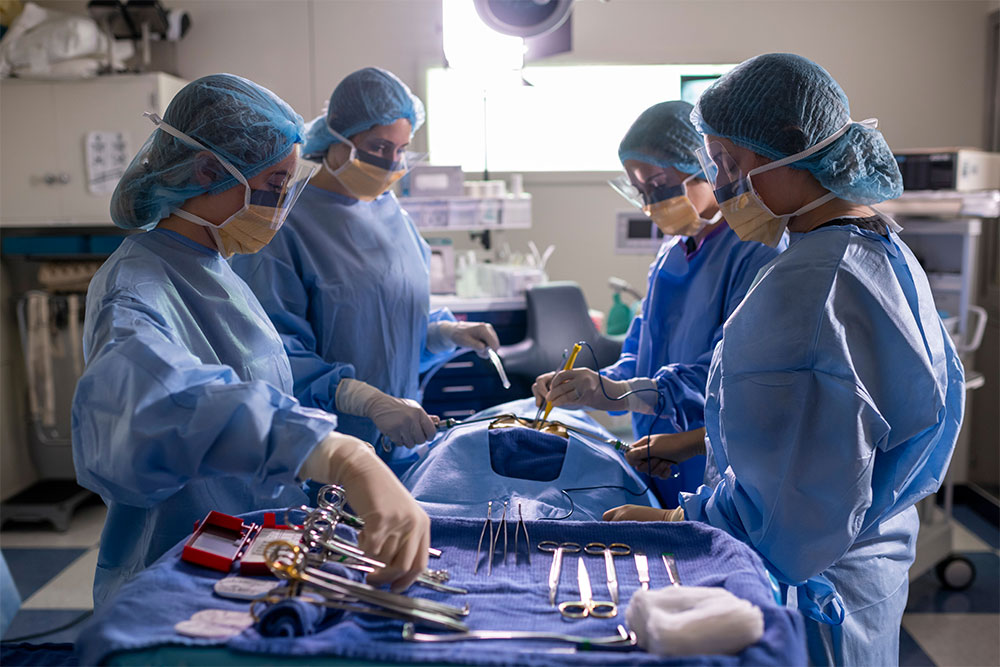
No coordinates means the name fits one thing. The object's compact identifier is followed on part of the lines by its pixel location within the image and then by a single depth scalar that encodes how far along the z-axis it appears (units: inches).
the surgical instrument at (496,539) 43.2
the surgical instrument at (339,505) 45.0
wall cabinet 143.8
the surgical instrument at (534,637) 34.9
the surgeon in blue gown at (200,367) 38.9
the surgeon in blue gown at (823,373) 45.6
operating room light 132.3
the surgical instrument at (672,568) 41.2
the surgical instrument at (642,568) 41.2
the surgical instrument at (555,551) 41.2
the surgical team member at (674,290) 68.2
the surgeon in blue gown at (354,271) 73.2
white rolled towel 33.4
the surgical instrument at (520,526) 46.7
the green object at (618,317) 135.0
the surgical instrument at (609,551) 42.2
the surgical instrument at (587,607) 38.1
